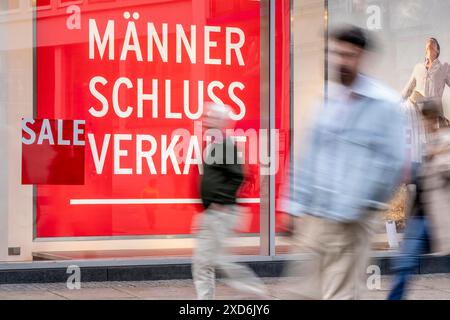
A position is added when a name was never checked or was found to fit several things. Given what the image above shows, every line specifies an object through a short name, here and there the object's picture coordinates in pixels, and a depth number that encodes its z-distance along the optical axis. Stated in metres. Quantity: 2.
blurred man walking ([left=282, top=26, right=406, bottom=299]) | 8.90
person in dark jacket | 13.51
